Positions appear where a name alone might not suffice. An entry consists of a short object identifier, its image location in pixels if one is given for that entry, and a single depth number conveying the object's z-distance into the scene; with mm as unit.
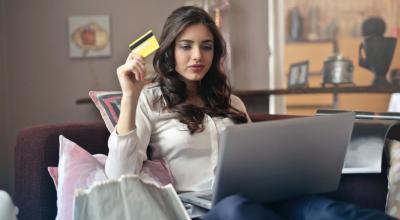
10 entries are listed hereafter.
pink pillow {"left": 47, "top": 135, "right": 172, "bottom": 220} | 1327
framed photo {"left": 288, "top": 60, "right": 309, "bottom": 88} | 2900
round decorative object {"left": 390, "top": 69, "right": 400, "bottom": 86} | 2777
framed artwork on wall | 2818
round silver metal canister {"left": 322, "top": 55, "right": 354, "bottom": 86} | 2811
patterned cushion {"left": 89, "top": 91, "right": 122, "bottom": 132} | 1581
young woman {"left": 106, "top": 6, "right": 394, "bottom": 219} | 1350
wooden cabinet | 2818
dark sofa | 1428
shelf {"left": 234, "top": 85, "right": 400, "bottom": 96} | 2580
